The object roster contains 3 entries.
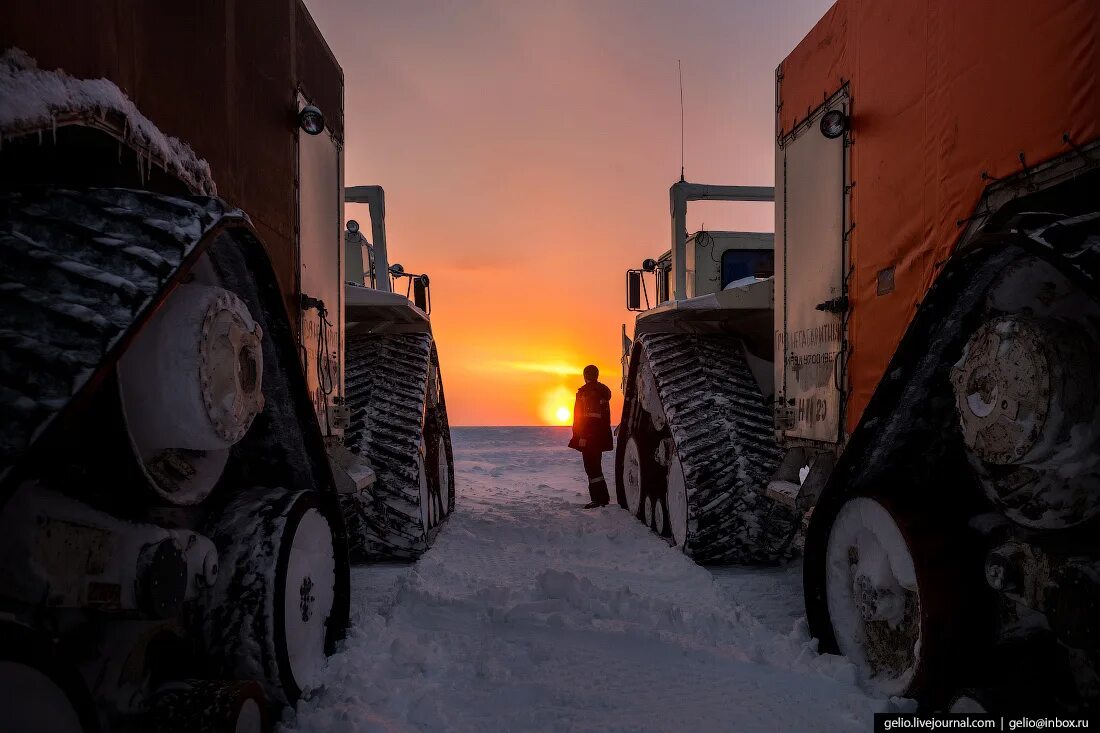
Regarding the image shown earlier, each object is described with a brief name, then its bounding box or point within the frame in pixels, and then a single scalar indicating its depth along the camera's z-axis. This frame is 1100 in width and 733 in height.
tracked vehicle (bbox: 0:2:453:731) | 1.22
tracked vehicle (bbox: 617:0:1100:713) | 1.74
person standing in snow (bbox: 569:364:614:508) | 8.21
